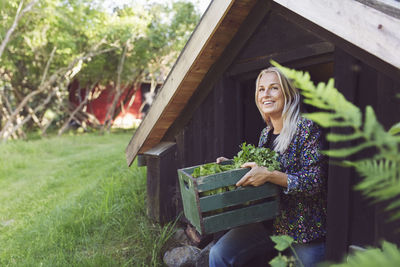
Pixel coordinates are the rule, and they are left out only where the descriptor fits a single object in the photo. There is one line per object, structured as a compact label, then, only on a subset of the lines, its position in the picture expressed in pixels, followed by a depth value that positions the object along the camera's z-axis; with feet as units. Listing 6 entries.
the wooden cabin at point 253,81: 5.86
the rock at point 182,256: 10.90
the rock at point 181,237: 12.16
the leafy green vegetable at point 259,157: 6.69
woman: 6.48
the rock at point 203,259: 9.70
